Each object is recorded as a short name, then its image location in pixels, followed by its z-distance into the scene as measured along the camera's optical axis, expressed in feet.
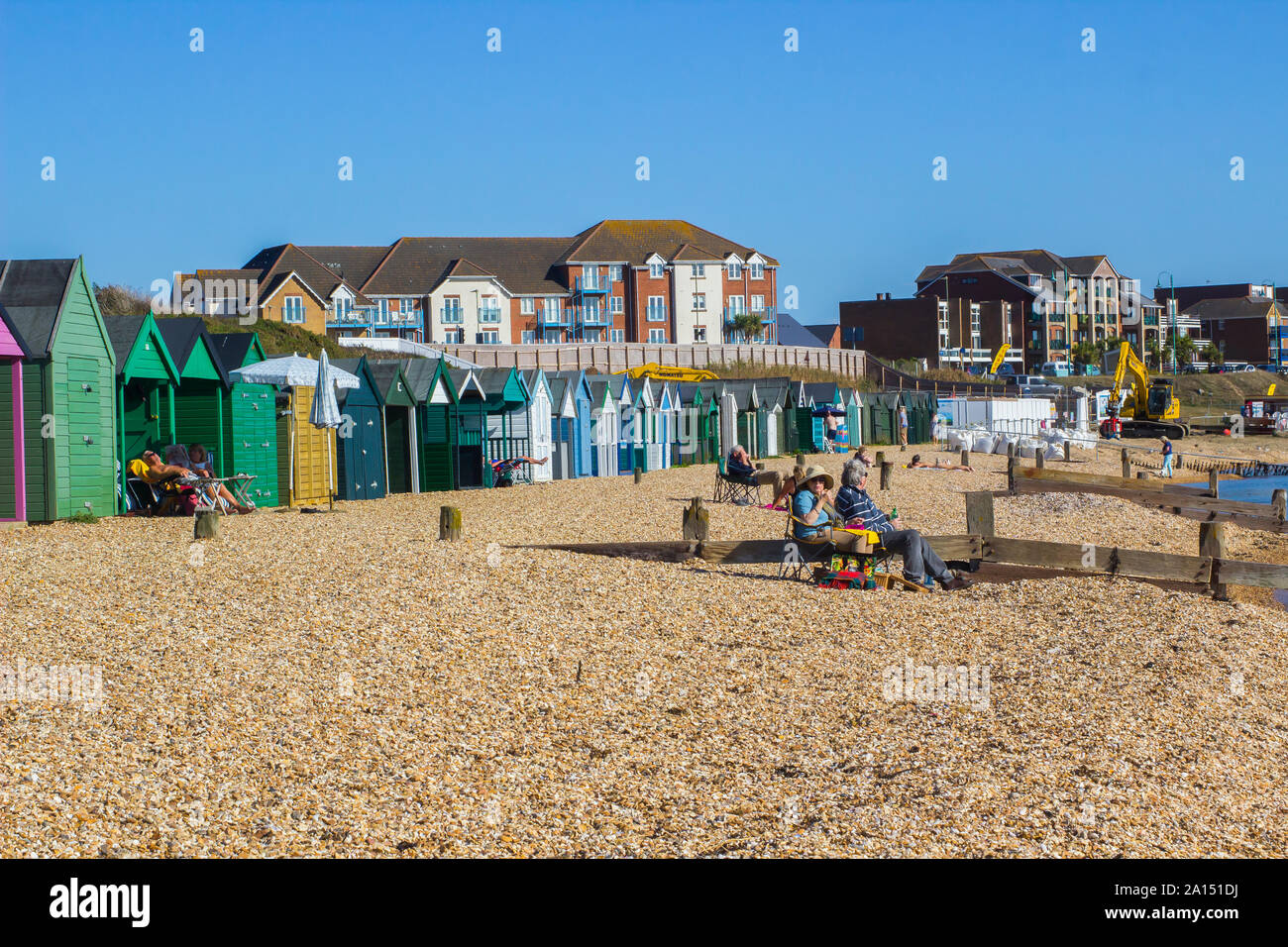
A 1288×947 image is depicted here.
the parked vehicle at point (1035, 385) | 266.57
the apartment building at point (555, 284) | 273.13
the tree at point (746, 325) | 292.40
